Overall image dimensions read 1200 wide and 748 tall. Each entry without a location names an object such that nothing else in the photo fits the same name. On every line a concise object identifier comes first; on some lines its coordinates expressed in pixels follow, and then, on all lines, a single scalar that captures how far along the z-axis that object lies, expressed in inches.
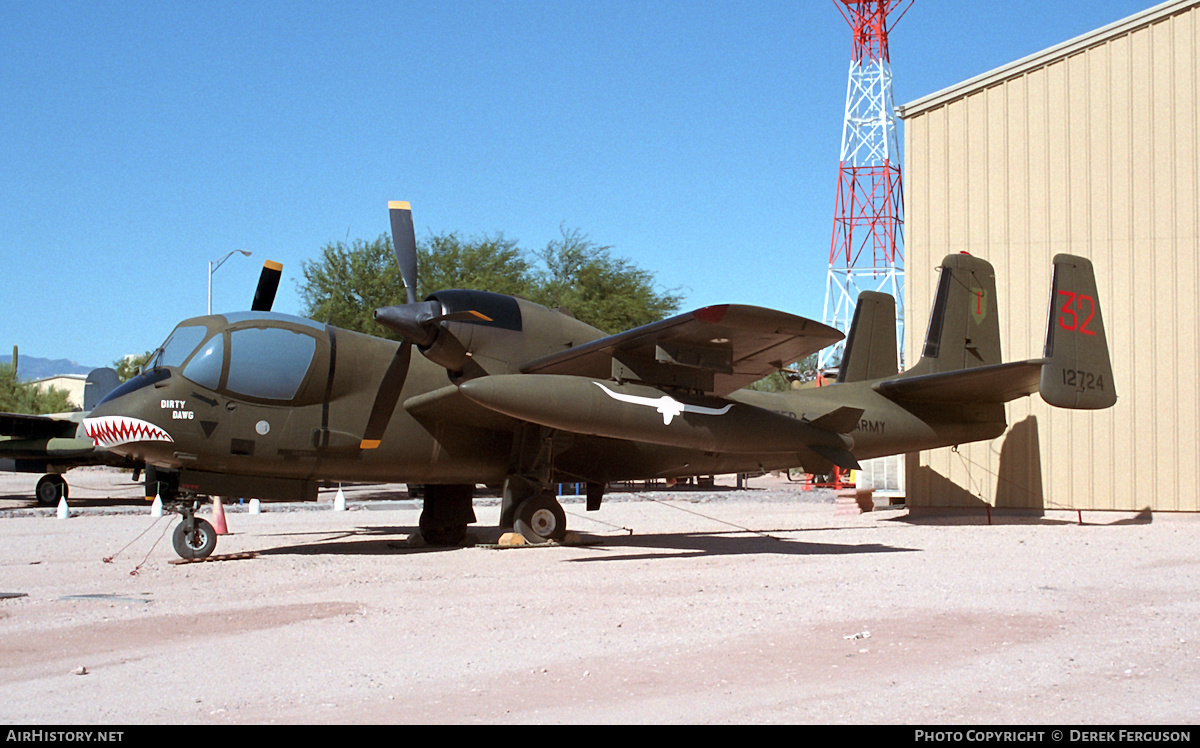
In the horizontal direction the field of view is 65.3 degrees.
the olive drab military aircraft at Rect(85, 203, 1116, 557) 473.7
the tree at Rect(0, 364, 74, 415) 2711.6
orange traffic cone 657.6
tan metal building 729.6
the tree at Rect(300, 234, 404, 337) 1215.6
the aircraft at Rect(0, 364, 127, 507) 1092.5
